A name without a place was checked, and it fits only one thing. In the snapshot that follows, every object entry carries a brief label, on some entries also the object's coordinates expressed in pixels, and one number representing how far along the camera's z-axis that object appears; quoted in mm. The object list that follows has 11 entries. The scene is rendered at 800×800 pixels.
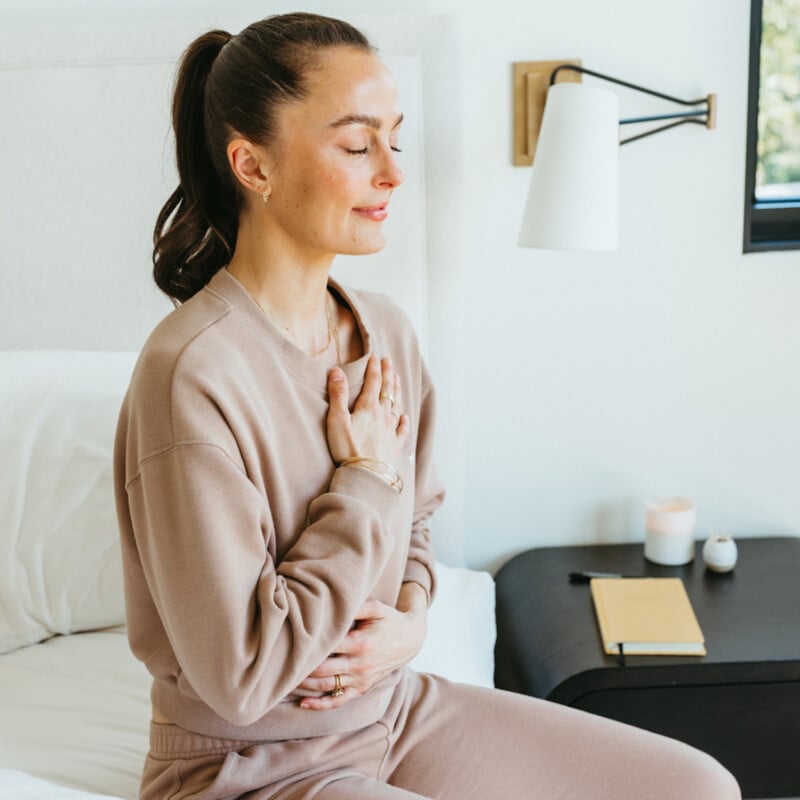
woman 952
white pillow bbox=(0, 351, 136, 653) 1478
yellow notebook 1491
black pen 1736
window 1800
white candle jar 1743
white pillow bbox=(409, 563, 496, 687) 1438
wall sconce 1528
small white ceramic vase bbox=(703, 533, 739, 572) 1724
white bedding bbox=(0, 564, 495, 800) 1189
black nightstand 1460
